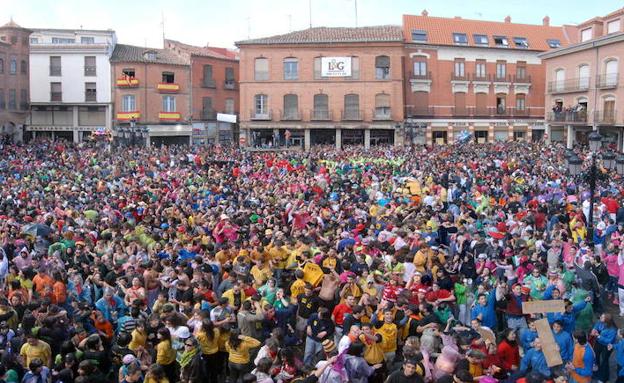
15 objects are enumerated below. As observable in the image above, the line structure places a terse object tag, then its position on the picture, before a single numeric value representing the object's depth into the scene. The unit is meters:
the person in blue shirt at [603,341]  8.95
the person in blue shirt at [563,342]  8.58
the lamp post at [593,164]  14.74
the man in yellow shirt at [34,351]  8.03
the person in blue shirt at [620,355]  8.52
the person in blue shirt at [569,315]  9.42
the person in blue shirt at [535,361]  8.09
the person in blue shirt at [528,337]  8.71
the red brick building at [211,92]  52.28
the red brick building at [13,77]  46.78
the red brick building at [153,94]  50.44
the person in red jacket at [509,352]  8.25
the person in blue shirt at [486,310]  9.91
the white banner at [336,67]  47.84
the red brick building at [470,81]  49.62
